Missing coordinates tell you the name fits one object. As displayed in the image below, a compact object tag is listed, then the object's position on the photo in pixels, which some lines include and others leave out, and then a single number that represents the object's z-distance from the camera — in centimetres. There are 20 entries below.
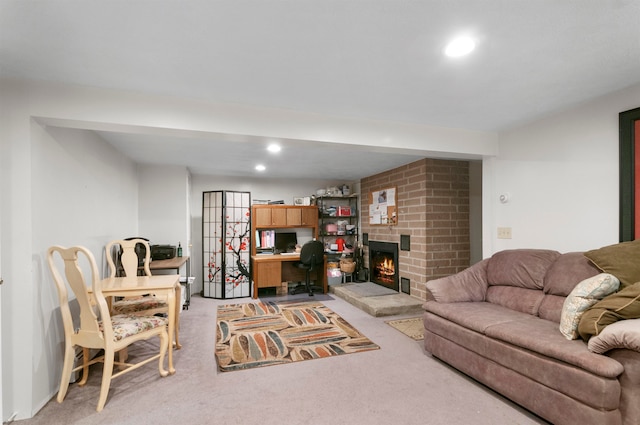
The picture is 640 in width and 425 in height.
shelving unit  630
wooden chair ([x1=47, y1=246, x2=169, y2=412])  212
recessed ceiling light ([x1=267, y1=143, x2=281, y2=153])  364
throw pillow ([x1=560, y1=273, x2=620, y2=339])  198
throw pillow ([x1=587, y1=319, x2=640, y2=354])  159
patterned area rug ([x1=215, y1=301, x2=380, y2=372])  295
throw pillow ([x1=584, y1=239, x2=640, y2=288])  202
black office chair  534
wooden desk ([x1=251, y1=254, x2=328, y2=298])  539
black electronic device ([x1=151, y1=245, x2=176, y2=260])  439
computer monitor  600
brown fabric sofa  164
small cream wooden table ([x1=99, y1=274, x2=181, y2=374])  248
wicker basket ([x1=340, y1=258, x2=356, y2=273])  599
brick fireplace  454
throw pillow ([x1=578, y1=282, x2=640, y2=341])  175
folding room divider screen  534
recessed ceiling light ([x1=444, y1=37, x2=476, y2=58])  167
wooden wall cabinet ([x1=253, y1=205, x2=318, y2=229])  566
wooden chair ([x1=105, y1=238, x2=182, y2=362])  292
